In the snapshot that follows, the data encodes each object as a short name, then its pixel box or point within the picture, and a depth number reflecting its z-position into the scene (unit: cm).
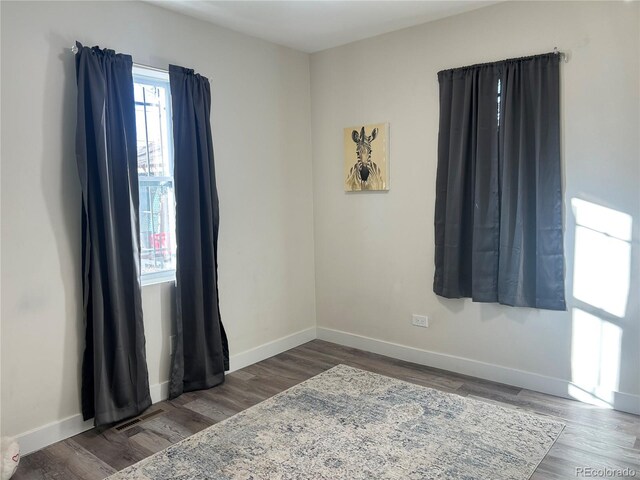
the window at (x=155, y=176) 318
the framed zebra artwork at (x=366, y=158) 391
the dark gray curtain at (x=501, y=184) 307
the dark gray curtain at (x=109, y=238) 270
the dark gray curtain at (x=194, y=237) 323
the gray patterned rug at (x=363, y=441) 234
